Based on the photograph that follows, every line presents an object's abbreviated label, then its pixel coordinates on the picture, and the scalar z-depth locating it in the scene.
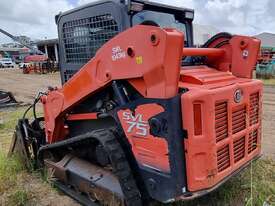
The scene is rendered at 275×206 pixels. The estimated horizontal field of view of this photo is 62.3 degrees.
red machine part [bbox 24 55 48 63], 22.41
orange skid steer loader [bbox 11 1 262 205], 1.77
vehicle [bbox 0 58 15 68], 30.75
